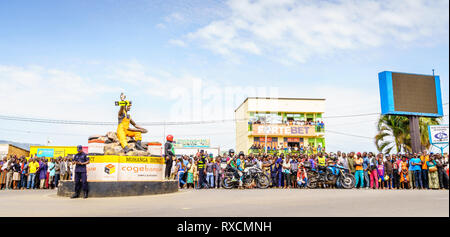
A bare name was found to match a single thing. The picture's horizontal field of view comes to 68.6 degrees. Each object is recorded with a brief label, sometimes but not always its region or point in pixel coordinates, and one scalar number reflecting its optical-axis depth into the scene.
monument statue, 11.91
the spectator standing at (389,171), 15.41
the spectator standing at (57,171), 17.20
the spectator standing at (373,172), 15.24
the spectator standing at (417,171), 14.82
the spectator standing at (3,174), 17.20
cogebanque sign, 10.80
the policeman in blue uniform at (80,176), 10.25
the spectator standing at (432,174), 14.61
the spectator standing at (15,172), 17.05
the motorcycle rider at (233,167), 15.04
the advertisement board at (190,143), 48.69
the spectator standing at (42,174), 17.09
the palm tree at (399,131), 30.91
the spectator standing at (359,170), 15.19
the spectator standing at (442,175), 14.84
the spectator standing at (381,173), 15.47
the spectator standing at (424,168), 14.82
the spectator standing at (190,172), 16.48
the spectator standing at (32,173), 16.98
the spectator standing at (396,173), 15.36
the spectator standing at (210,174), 16.33
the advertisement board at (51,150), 33.70
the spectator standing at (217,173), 16.42
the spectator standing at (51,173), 17.31
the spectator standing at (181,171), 16.55
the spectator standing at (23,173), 17.20
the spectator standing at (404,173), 15.16
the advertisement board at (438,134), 20.61
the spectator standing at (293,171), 15.93
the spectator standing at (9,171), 17.28
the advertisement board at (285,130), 41.78
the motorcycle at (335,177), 14.62
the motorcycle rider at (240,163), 14.99
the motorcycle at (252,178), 14.95
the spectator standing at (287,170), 15.90
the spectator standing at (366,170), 15.18
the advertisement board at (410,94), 21.69
